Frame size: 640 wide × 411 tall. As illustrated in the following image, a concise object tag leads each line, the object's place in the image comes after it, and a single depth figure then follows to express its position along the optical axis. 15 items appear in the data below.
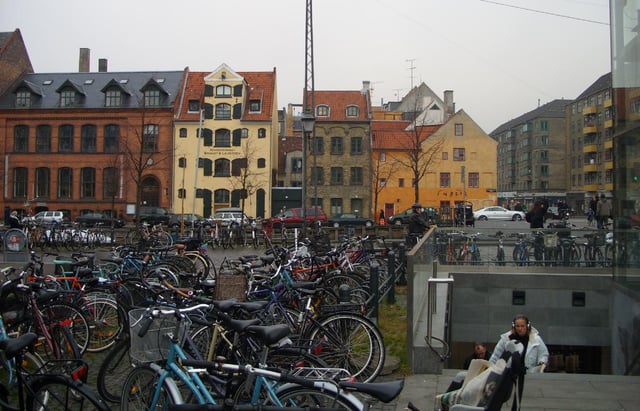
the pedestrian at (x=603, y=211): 25.95
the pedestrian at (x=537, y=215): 20.08
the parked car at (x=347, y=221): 44.69
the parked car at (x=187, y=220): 37.46
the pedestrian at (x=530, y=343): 9.43
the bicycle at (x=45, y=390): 4.52
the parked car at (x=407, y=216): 44.99
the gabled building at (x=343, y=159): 57.00
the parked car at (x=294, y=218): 38.84
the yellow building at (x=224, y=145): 53.94
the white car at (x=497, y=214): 52.38
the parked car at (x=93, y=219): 45.23
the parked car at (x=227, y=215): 42.50
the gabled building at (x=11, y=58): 55.22
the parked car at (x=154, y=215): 45.78
